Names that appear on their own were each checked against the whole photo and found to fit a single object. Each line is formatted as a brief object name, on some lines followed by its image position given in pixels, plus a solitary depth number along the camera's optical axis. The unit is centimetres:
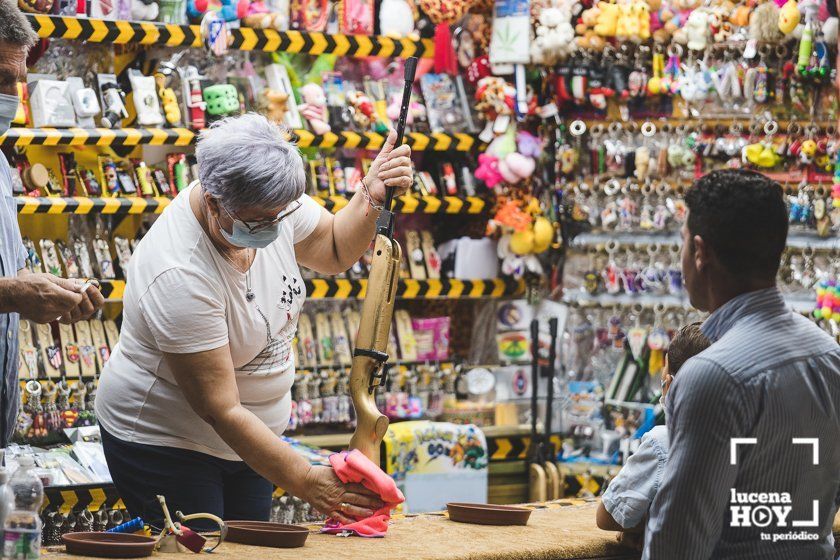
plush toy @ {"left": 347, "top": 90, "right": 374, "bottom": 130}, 979
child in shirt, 454
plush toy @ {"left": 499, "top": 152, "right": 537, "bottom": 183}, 1005
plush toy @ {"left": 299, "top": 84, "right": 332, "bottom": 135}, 956
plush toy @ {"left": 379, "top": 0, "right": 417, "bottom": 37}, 1007
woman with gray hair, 460
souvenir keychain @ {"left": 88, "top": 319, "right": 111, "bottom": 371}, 894
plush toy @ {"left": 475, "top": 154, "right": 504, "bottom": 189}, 1016
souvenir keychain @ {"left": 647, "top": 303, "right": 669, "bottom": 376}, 979
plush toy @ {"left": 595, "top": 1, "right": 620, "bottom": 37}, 969
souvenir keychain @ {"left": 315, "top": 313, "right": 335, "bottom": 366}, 993
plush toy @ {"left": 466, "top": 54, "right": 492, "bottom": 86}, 1021
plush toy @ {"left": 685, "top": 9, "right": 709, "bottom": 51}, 939
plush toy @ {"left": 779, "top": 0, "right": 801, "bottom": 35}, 884
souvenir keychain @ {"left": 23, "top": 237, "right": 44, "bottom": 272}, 848
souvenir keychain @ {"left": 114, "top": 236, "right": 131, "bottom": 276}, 898
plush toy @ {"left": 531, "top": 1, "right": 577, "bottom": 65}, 990
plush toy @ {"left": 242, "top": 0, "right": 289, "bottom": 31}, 937
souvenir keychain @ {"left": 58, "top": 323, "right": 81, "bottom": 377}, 882
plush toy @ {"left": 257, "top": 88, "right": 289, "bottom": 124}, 935
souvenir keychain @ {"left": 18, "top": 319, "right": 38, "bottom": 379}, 856
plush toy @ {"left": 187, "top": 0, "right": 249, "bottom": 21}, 910
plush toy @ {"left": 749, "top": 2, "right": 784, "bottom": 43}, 903
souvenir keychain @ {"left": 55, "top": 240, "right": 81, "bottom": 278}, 876
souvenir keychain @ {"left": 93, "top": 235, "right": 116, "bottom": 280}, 889
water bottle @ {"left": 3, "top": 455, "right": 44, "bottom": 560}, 380
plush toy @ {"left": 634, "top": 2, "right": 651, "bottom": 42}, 960
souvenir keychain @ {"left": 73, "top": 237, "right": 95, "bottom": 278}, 884
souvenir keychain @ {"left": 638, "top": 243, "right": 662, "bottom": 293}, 984
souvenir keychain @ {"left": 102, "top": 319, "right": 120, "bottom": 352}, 903
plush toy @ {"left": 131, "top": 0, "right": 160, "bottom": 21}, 894
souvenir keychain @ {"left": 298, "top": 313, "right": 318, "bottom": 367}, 984
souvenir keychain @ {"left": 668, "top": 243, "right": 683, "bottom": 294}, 977
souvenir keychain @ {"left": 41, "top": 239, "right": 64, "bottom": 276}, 867
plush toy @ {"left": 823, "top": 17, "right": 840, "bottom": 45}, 881
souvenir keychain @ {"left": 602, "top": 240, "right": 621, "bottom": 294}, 1000
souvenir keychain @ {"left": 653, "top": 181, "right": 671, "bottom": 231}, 976
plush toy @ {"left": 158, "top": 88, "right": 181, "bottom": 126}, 898
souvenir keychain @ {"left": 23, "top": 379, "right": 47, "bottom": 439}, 842
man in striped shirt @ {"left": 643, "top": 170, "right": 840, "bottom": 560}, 352
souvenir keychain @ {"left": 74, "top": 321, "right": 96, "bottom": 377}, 886
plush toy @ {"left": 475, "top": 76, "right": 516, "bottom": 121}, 1002
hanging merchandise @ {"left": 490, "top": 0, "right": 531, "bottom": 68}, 1000
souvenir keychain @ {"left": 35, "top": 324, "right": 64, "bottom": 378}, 872
